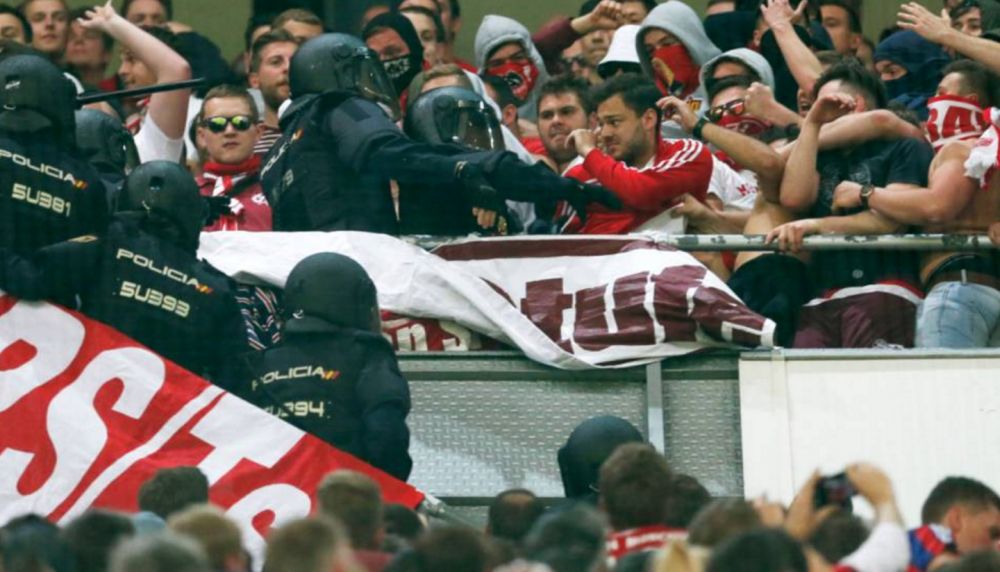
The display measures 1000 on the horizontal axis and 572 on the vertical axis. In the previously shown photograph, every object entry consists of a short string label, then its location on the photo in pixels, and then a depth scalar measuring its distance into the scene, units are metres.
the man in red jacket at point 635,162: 21.52
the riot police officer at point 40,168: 19.62
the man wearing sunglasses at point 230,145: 23.03
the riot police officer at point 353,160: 20.87
